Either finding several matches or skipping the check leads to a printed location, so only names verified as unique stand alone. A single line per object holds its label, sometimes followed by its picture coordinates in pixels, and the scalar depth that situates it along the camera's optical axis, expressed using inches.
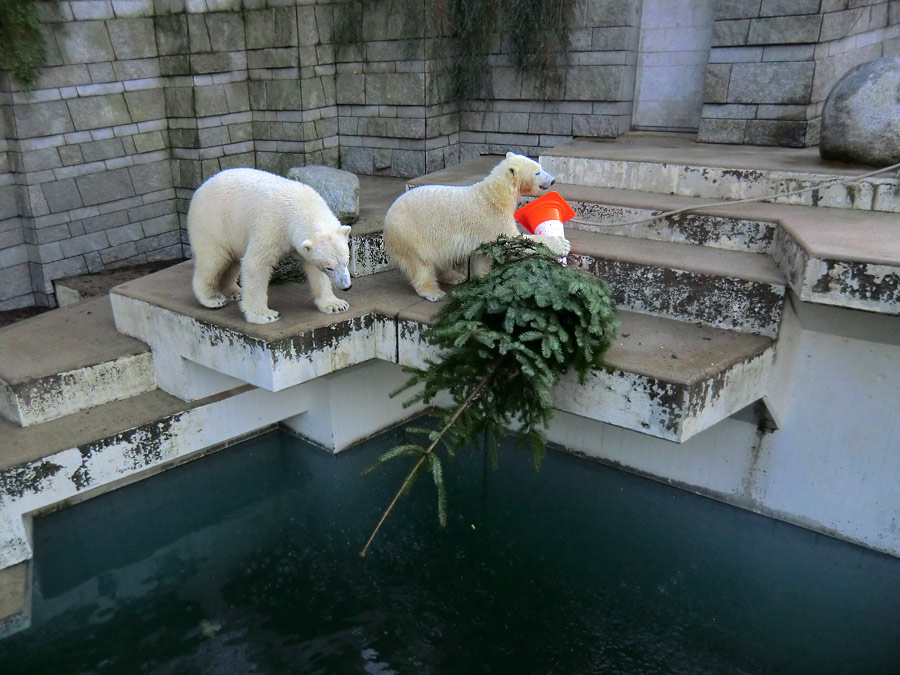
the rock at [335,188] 203.2
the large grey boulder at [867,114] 179.0
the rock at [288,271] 190.4
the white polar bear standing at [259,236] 151.2
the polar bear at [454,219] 159.0
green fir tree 130.0
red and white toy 159.5
